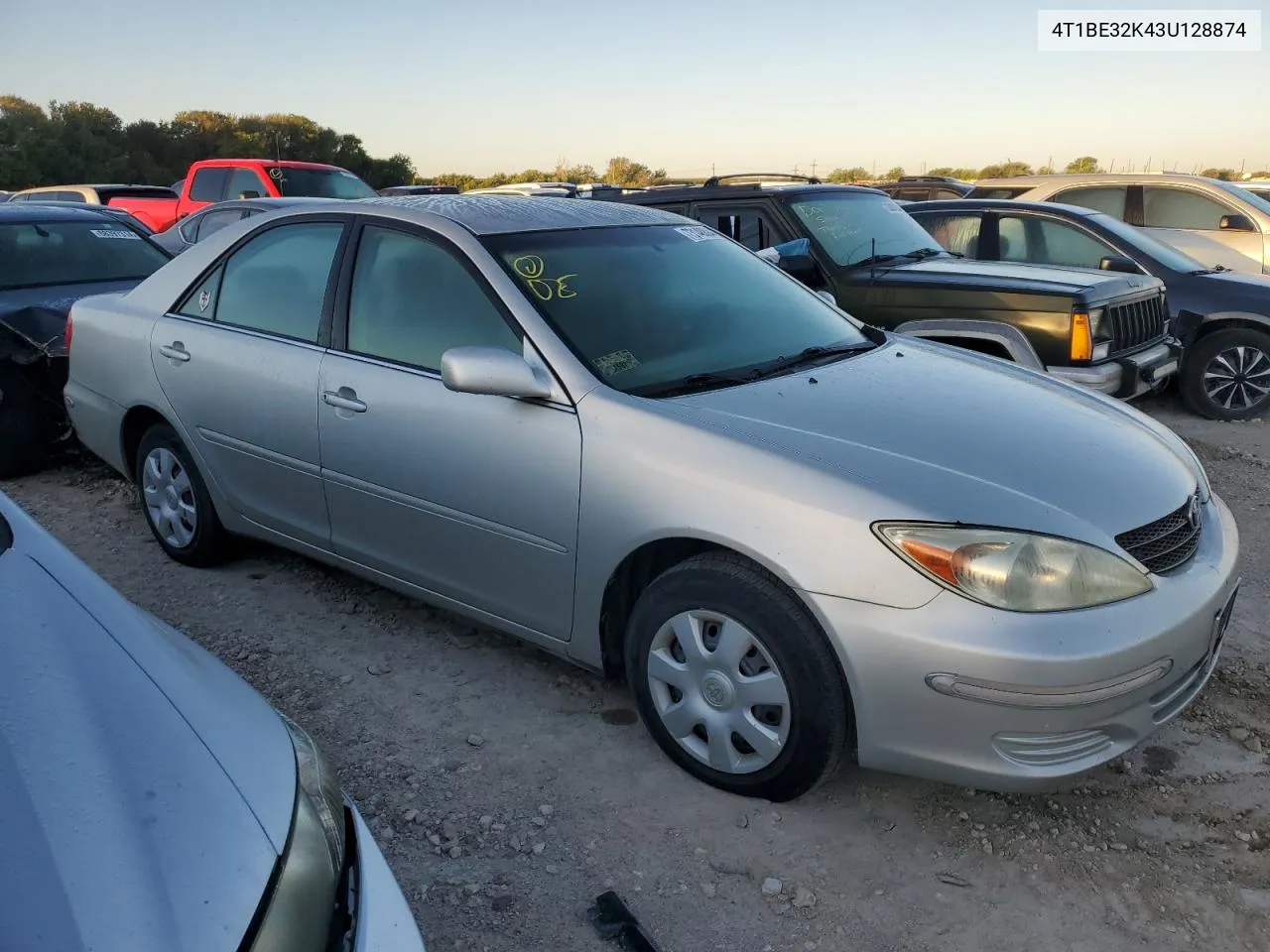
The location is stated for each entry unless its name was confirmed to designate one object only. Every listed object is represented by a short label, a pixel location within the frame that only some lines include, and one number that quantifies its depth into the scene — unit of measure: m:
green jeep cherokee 6.11
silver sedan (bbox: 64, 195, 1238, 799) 2.49
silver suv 9.12
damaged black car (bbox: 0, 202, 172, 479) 5.70
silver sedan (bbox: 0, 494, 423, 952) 1.34
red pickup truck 13.91
